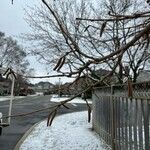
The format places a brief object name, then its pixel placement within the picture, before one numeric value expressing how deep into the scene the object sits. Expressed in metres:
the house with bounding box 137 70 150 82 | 8.86
